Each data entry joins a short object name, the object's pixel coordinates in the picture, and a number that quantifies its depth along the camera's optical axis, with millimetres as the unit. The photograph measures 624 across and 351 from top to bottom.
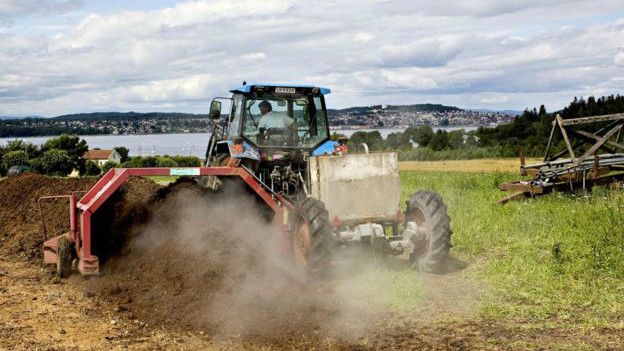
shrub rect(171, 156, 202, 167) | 42938
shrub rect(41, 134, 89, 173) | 41812
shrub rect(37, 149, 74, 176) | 37344
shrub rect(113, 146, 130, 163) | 49219
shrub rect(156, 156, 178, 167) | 41062
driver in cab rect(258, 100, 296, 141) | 10359
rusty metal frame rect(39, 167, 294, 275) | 8805
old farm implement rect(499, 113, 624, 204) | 16531
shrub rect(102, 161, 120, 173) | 39750
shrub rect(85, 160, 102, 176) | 40375
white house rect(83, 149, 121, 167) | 62562
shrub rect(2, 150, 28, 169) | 37125
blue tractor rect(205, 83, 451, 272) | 8906
